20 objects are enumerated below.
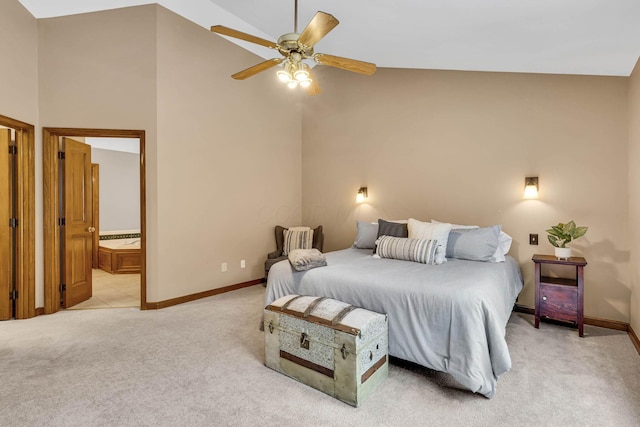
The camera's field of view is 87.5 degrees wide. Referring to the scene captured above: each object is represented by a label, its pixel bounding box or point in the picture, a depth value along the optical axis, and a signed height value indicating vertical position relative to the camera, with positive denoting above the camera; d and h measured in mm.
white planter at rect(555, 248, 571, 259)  3137 -434
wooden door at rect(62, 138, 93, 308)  3822 -256
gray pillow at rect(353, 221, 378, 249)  3986 -373
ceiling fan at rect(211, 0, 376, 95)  2277 +1149
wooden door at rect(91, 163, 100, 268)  5979 -450
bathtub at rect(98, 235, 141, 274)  5723 -977
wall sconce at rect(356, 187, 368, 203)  4742 +150
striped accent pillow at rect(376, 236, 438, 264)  3066 -421
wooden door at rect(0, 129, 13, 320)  3391 -300
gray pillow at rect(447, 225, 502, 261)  3168 -366
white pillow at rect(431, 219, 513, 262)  3191 -411
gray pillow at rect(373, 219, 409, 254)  3706 -275
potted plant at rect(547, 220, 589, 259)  3094 -252
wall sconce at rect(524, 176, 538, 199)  3516 +204
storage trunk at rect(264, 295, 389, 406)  1976 -899
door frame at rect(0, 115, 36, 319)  3410 -187
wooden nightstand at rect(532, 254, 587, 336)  3008 -822
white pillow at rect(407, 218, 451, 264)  3177 -275
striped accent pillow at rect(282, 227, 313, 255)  4781 -512
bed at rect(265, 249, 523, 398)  2018 -680
